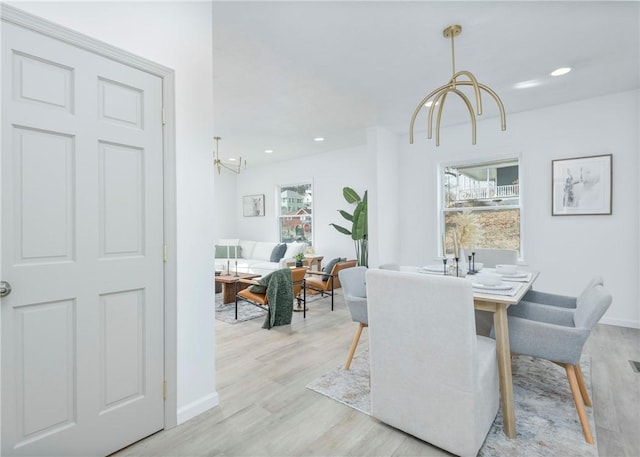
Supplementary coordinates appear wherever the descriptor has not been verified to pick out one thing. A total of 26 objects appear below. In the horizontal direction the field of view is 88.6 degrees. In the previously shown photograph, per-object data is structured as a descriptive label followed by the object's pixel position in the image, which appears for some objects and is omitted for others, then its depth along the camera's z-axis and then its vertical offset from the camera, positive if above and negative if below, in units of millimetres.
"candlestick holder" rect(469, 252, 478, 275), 2797 -337
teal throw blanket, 3760 -801
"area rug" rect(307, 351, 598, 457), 1711 -1147
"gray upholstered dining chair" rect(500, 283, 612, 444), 1758 -637
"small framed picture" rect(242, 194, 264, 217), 7965 +580
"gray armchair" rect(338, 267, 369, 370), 2555 -550
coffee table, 4762 -840
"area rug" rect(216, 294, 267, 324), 4125 -1132
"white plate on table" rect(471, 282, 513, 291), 2006 -369
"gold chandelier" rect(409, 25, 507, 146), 2076 +921
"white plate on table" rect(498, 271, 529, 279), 2519 -378
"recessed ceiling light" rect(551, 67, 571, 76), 3107 +1499
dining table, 1814 -624
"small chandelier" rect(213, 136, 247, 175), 6927 +1521
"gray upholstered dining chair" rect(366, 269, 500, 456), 1556 -696
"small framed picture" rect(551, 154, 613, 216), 3729 +484
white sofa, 6379 -580
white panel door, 1398 -97
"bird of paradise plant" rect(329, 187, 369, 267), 5418 +34
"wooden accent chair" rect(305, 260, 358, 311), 4969 -807
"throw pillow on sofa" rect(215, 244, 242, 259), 7086 -503
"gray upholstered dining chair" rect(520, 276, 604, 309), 2525 -578
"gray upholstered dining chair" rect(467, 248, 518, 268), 3322 -304
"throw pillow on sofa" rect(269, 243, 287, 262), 6823 -492
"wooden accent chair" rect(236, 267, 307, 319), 3896 -786
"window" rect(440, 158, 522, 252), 4387 +419
